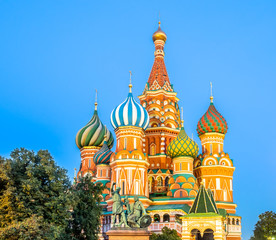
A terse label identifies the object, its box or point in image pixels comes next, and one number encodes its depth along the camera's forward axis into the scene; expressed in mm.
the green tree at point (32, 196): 19027
